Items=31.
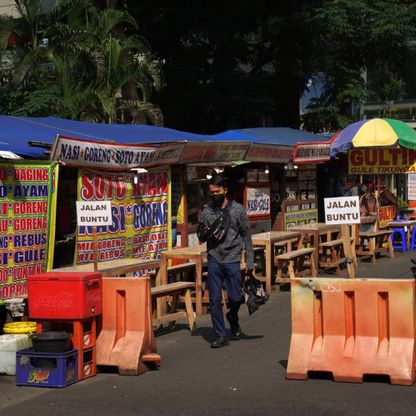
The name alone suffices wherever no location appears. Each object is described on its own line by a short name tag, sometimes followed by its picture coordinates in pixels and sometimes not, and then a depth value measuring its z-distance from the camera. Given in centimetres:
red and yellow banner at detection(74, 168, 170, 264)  1145
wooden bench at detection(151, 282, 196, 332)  1057
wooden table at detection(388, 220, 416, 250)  2076
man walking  973
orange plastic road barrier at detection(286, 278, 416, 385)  780
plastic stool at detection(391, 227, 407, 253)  2102
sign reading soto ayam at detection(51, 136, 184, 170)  1062
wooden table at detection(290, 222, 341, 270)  1666
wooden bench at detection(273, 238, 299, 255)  1528
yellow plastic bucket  888
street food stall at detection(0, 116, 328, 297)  1024
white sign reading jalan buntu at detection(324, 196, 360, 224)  969
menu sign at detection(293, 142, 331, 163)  1866
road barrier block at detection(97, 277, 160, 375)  851
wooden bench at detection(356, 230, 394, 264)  1900
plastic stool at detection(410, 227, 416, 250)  2134
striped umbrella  1906
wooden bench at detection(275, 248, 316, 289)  1427
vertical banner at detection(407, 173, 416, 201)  2219
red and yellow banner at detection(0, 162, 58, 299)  988
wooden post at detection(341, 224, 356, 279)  930
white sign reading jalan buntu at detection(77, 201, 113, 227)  941
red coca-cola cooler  823
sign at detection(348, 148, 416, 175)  2080
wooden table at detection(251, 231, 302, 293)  1450
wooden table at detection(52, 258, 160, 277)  1014
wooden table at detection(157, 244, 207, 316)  1214
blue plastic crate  800
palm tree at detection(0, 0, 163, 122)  1869
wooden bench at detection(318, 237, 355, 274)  1695
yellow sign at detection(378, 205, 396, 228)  2137
